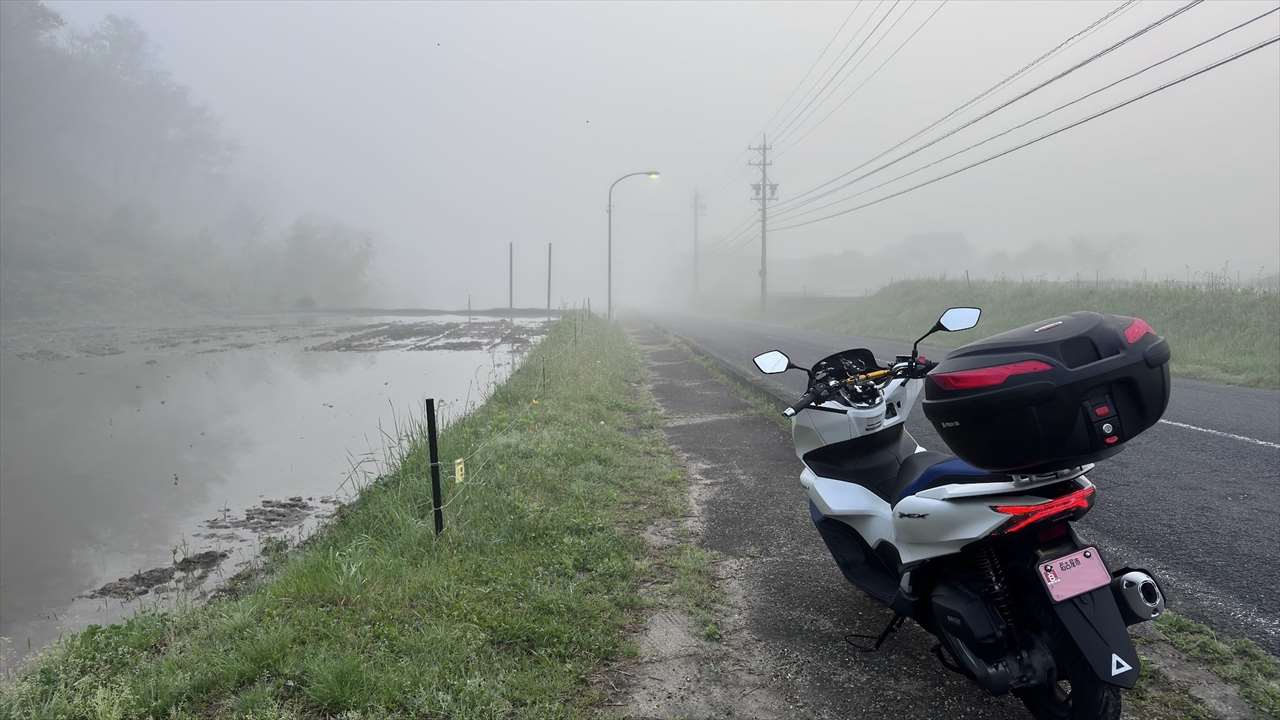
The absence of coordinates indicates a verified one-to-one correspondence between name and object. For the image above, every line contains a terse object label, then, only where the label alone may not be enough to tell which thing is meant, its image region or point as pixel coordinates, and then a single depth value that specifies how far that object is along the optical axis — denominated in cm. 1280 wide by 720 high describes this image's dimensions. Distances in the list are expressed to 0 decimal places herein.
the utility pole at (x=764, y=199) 4300
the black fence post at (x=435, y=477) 435
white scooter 208
